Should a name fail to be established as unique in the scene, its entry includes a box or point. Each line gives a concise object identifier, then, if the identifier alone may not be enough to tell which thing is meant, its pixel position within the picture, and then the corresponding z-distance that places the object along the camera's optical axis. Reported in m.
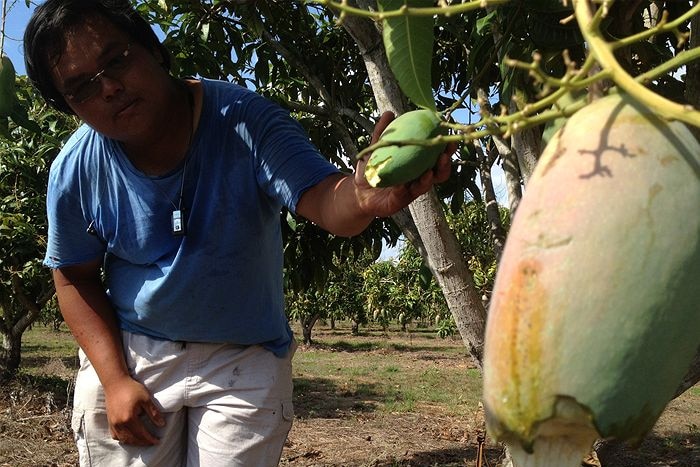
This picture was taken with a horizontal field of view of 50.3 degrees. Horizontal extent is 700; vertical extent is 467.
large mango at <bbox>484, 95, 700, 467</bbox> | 0.43
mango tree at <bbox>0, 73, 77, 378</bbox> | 6.24
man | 1.44
